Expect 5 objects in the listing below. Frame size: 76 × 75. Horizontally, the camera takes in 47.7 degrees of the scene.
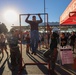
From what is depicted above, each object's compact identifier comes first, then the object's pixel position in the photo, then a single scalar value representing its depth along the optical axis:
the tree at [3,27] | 33.94
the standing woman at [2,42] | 5.57
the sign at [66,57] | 4.18
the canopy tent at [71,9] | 3.60
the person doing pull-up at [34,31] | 4.13
